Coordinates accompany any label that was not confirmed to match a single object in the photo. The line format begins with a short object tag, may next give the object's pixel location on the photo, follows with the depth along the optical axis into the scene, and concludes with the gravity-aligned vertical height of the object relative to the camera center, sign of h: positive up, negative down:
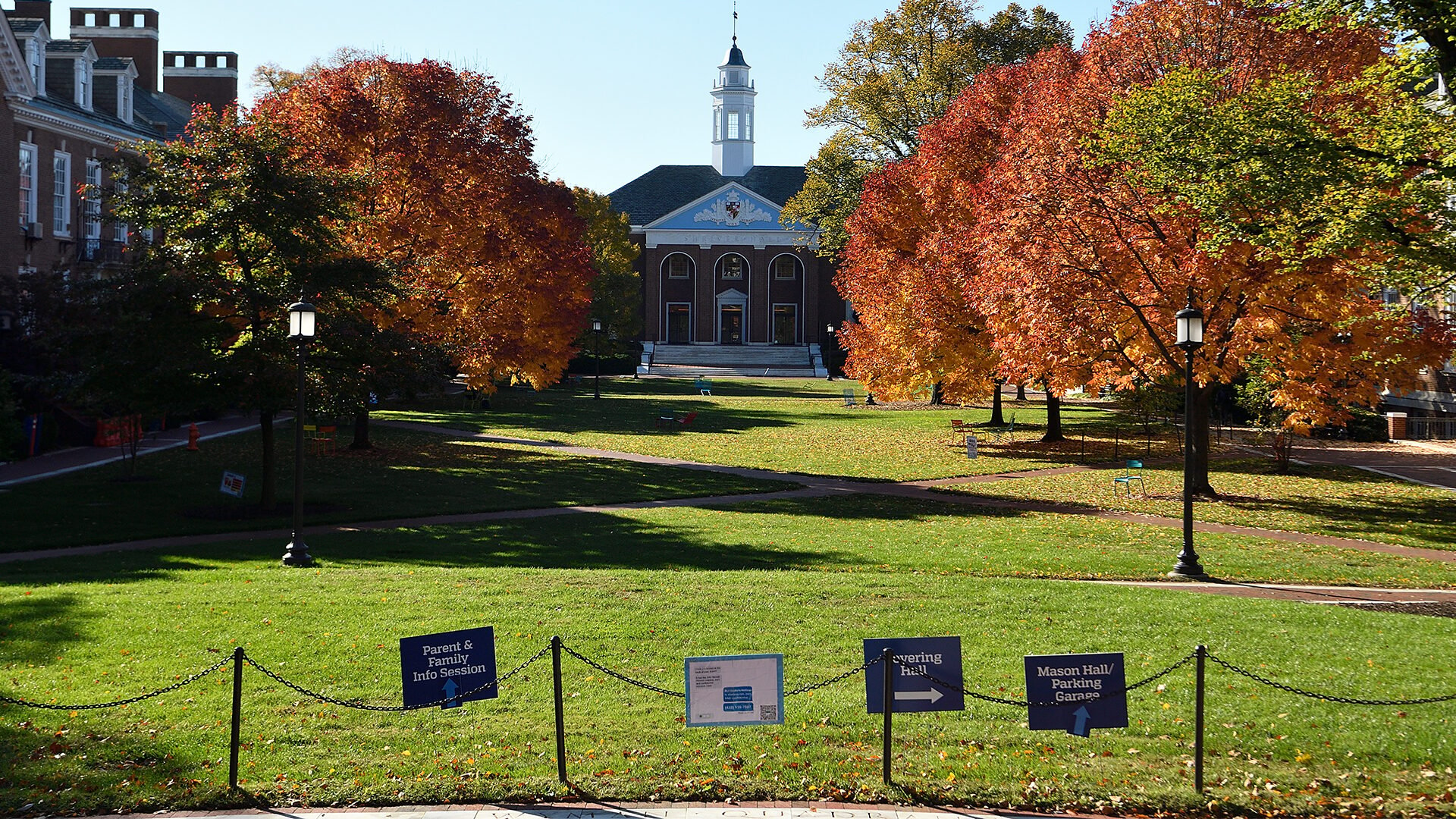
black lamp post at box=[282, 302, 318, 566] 16.33 -1.05
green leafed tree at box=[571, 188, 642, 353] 68.81 +7.57
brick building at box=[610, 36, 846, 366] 90.25 +9.43
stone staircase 80.88 +2.36
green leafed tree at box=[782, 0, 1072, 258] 49.50 +14.21
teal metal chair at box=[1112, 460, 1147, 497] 25.77 -1.91
